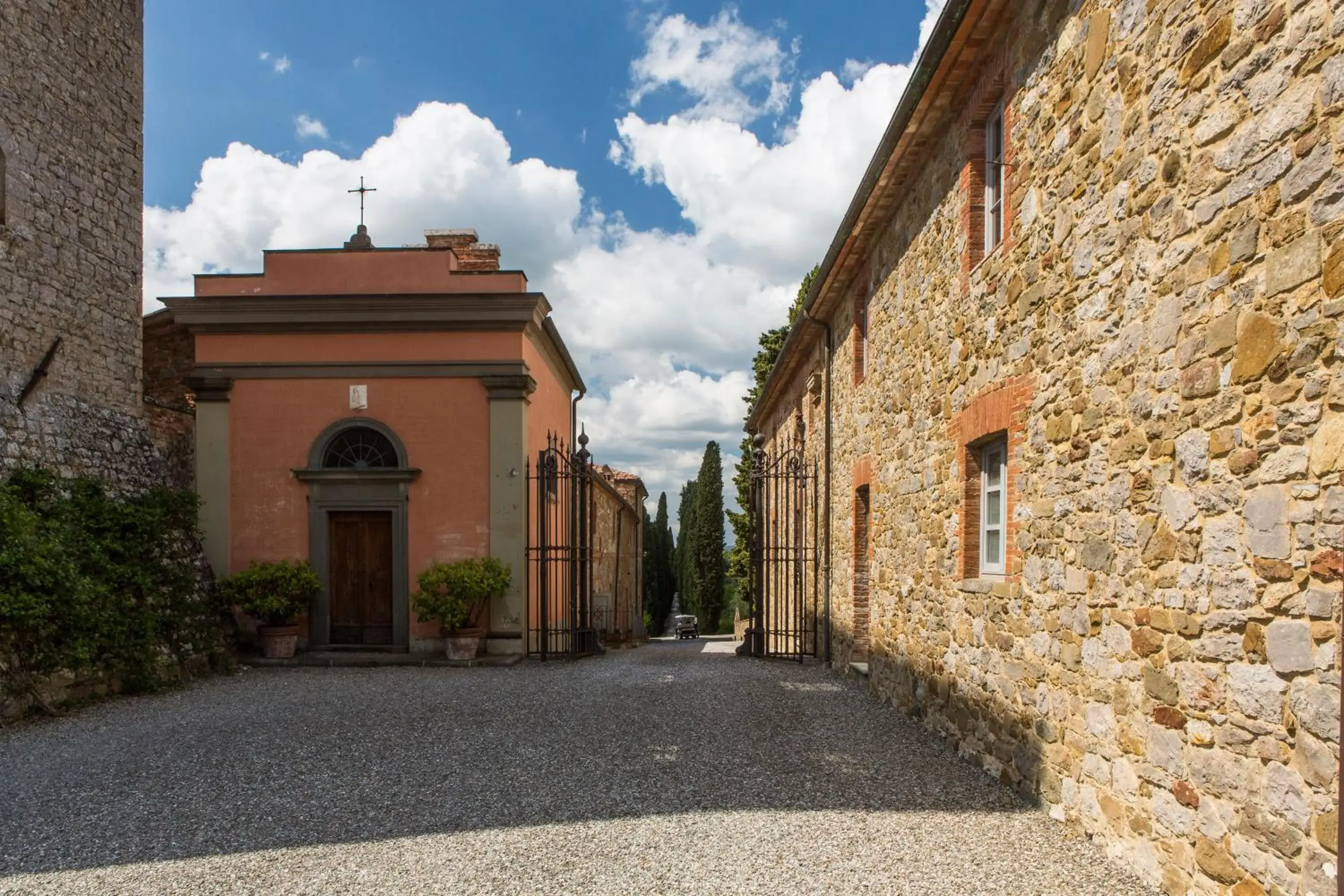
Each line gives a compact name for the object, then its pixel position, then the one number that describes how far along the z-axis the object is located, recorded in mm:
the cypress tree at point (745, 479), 22688
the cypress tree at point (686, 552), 37469
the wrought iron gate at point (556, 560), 11711
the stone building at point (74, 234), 9164
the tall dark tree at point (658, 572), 39469
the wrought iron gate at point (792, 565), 12203
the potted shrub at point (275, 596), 11117
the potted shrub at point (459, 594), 11055
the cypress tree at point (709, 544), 34688
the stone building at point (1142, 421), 2908
